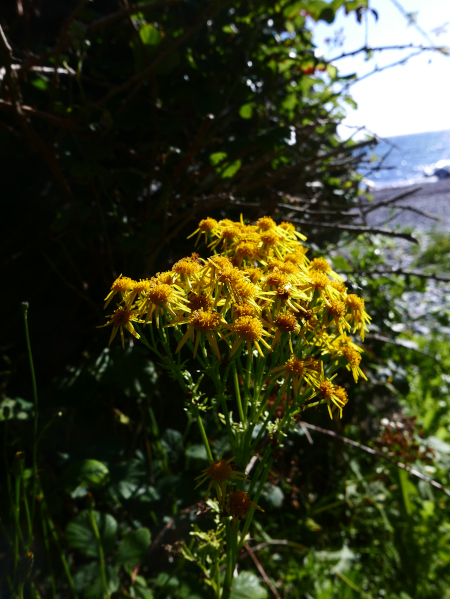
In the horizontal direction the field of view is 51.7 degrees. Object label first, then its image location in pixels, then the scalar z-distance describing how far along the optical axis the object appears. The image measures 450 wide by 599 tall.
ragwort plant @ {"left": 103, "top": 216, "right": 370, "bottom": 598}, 0.18
